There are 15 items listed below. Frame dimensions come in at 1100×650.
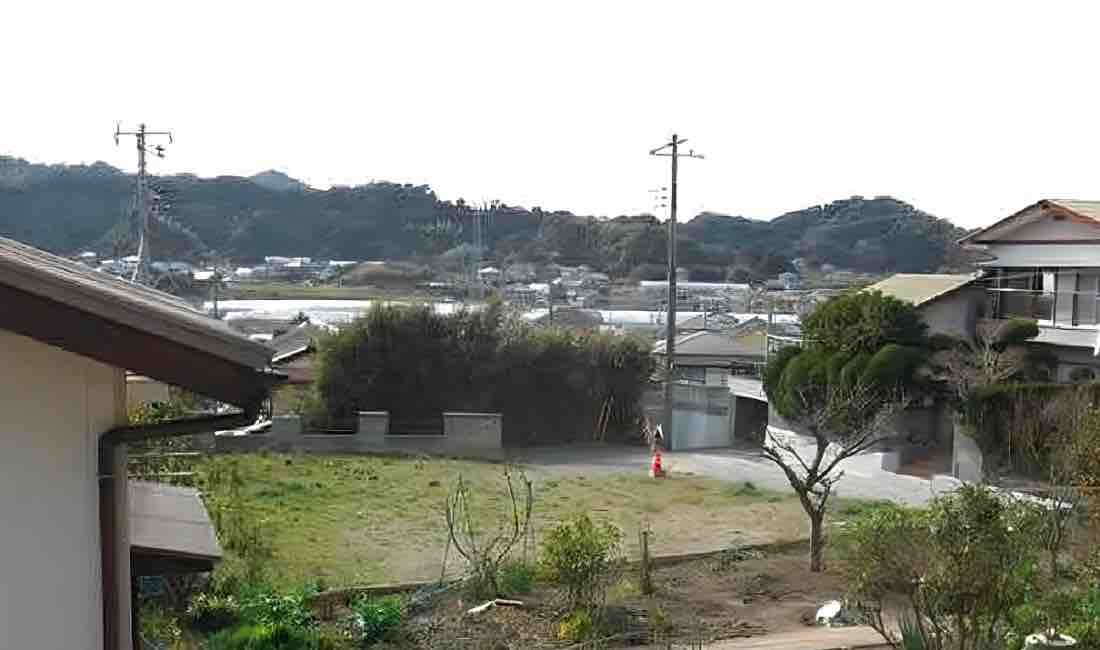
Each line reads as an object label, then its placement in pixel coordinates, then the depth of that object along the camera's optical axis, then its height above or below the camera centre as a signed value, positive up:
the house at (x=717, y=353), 30.34 -2.74
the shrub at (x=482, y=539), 9.51 -3.18
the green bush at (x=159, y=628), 7.40 -2.80
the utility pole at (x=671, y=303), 23.73 -0.87
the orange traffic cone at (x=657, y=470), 18.70 -3.78
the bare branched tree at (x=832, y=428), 11.12 -2.38
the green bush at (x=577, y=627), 8.04 -2.90
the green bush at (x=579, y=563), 8.71 -2.56
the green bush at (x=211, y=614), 8.31 -2.90
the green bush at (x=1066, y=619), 6.55 -2.37
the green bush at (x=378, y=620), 8.18 -2.89
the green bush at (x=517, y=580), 9.59 -2.98
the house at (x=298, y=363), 23.33 -2.43
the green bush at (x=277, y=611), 7.88 -2.76
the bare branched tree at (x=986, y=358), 17.09 -1.59
